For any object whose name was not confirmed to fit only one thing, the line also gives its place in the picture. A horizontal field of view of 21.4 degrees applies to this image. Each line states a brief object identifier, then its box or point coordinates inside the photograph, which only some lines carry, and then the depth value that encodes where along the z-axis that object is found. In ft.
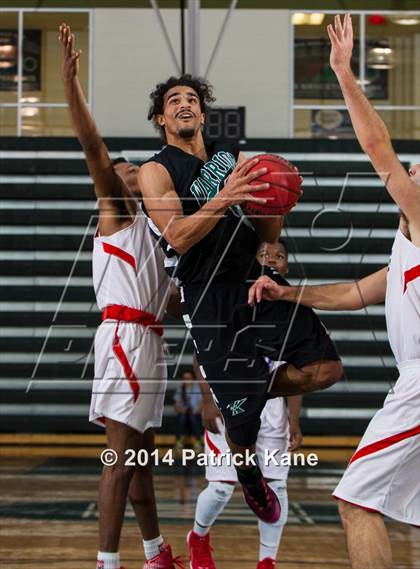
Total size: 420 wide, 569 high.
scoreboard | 38.91
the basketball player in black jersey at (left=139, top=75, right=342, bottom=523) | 16.65
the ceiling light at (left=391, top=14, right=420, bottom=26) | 49.24
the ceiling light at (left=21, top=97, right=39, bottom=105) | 48.83
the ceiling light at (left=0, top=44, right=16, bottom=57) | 49.14
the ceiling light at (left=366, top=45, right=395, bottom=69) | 49.39
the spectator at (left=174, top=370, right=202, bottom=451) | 45.68
